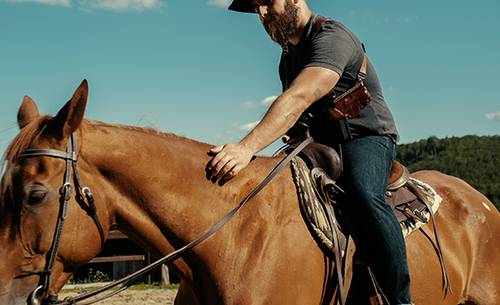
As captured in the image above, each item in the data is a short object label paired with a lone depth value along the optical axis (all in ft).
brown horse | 9.63
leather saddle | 11.97
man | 11.08
